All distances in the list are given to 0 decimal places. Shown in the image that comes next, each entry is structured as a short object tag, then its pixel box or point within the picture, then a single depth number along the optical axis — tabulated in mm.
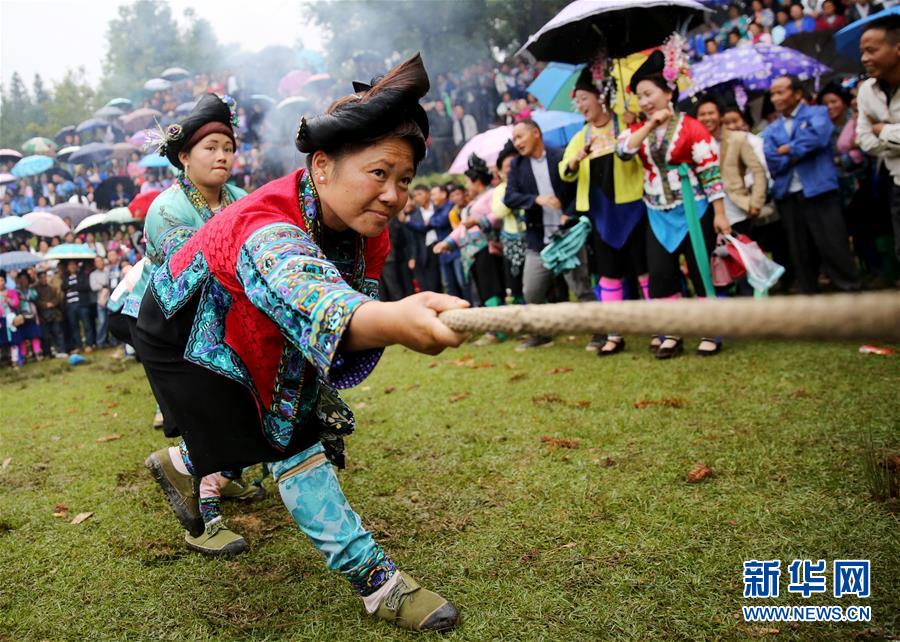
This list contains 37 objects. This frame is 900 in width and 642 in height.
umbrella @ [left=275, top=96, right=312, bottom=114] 20609
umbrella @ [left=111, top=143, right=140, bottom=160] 22266
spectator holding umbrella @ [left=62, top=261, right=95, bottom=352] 13062
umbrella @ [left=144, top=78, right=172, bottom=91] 27245
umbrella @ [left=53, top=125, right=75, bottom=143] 29391
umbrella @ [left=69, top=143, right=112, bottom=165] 22422
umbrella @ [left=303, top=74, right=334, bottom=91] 21719
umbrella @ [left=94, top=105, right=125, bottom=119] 27516
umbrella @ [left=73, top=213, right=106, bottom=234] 14164
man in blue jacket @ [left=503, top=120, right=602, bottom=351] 6664
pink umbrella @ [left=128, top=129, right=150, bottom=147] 21202
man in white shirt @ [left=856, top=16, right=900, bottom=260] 4828
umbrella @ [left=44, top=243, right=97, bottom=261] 12750
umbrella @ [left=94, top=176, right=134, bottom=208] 20234
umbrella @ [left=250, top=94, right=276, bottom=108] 22428
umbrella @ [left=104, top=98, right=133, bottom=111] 28703
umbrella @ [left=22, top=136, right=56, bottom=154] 26000
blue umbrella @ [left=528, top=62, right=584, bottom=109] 9570
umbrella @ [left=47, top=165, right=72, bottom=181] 22766
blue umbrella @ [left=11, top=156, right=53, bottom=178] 22239
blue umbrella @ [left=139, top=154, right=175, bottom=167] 18503
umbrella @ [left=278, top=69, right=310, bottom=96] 23659
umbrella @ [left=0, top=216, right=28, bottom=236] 13875
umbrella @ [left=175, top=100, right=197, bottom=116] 22231
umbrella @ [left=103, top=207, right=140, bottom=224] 14156
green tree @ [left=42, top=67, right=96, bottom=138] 47469
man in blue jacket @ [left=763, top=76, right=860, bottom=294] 6602
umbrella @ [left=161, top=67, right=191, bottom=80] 28312
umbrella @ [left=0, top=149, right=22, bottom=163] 23266
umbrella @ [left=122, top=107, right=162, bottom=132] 24828
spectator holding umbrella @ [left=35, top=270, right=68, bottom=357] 12859
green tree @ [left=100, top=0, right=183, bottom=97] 46938
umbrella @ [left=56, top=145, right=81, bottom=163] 23277
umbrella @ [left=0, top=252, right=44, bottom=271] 12484
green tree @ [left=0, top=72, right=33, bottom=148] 49628
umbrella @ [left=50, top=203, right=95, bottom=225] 18156
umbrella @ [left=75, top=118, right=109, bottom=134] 26375
